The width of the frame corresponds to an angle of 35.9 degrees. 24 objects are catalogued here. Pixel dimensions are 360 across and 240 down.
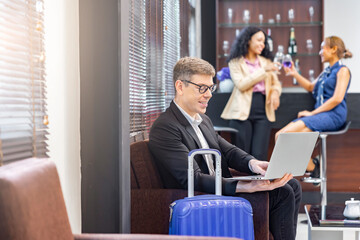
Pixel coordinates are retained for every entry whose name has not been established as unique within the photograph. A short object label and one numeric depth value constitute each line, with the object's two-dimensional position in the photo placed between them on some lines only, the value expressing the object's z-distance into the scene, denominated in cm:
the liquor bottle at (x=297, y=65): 674
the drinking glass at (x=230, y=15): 662
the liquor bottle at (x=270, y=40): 645
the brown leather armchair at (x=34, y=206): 134
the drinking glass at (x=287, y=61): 516
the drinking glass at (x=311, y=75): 678
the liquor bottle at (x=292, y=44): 670
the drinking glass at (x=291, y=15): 663
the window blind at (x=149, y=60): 299
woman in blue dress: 484
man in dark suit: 256
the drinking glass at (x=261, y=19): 671
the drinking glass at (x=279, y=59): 504
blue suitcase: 226
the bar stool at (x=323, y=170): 480
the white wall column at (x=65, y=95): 214
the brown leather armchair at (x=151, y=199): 254
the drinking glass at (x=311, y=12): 663
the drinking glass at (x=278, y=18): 670
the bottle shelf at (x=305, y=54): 677
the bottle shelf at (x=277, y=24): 661
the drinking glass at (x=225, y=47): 654
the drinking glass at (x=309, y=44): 666
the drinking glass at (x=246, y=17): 662
